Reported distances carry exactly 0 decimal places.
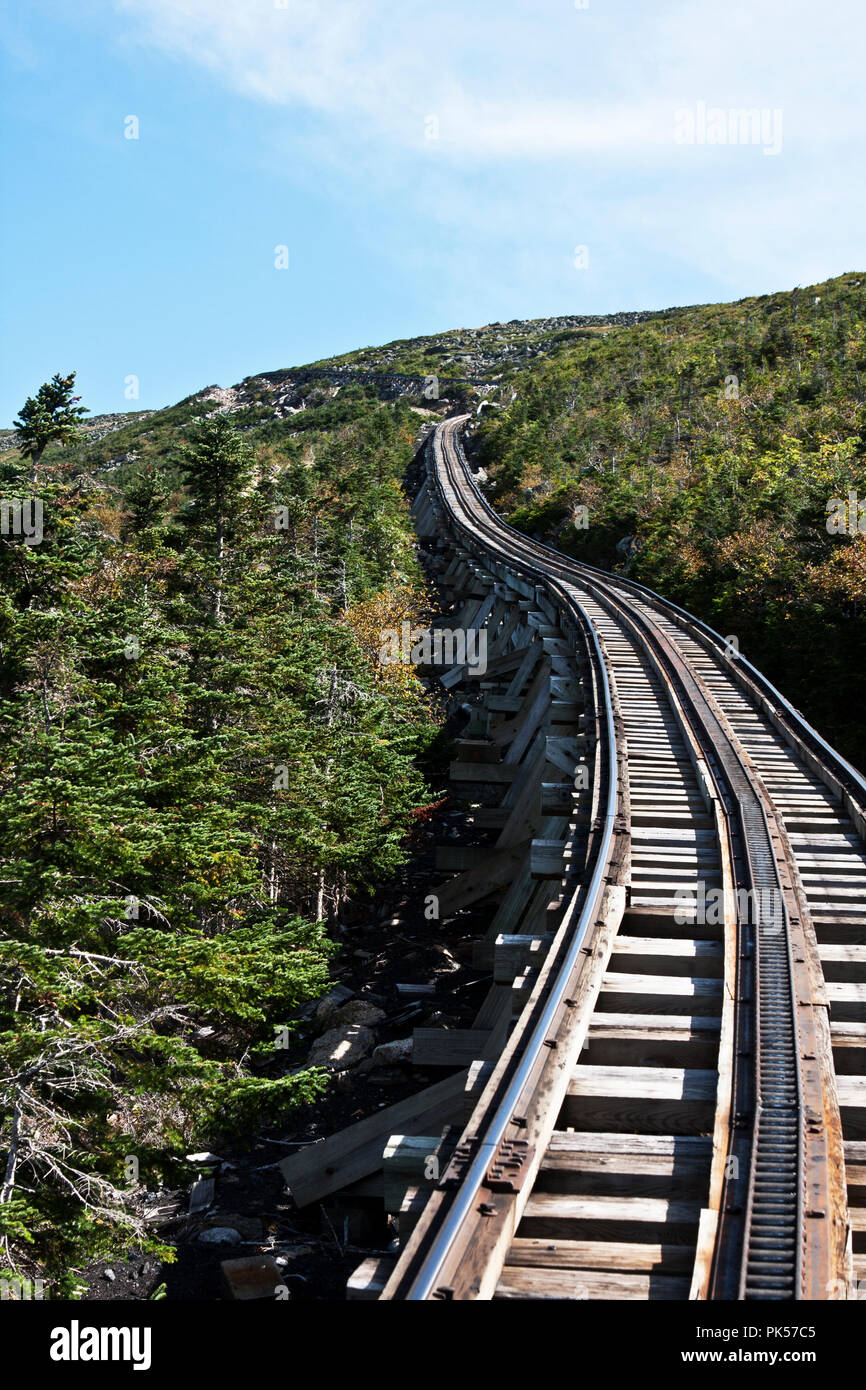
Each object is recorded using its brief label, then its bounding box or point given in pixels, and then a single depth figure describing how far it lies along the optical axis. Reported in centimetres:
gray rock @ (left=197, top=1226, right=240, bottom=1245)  906
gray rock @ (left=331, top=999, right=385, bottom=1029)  1265
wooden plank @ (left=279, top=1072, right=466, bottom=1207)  801
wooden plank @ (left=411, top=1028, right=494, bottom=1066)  901
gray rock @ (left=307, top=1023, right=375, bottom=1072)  1187
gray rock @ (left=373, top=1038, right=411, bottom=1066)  1139
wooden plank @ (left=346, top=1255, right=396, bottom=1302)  406
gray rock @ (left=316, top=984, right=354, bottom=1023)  1320
